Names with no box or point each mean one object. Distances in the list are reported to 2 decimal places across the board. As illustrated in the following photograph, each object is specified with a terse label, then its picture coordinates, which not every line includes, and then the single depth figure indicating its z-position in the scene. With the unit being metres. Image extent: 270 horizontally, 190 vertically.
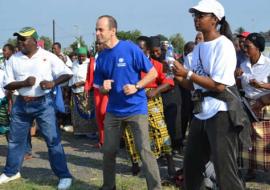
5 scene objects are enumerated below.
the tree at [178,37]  60.92
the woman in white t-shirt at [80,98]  9.82
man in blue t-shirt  5.05
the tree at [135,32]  64.70
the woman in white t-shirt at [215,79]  3.88
